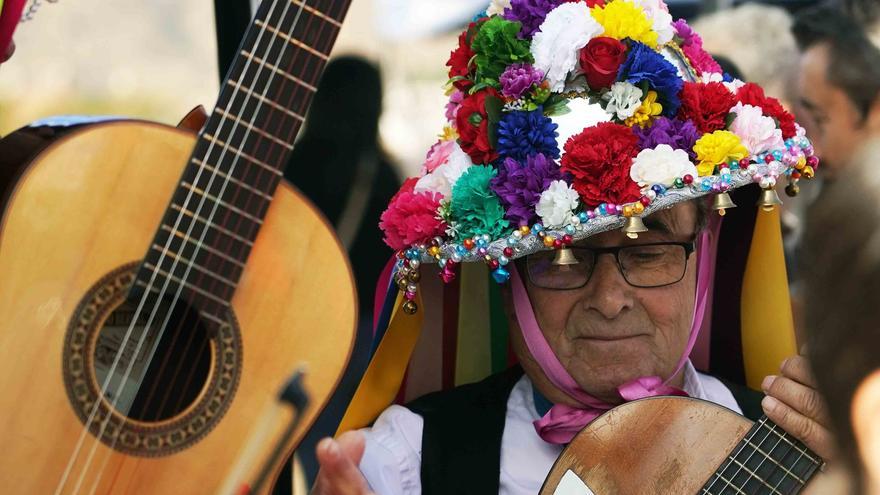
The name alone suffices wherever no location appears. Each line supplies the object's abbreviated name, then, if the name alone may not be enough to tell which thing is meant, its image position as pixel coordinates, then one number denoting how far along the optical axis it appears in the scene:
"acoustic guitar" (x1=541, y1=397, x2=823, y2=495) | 2.34
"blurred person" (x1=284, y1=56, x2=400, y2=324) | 3.88
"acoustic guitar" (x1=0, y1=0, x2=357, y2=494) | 2.07
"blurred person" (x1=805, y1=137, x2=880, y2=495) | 1.07
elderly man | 2.68
